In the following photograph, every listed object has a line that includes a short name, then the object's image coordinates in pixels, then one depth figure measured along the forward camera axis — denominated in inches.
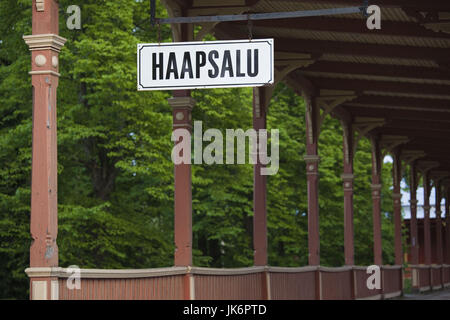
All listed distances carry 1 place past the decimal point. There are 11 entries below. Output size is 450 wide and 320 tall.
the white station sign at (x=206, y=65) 376.8
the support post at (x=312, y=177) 860.6
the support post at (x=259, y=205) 679.1
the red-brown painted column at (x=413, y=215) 1393.9
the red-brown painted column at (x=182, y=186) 541.3
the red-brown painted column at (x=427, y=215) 1462.8
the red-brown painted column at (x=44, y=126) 377.4
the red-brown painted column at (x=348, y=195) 988.3
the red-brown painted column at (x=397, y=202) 1237.7
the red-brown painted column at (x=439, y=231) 1582.2
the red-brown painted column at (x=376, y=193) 1095.0
